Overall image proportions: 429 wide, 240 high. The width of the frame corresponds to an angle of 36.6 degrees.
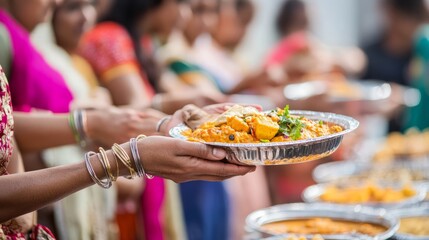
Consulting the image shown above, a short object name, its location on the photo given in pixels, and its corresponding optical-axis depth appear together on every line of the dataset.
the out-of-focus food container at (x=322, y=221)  2.06
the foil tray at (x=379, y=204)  2.53
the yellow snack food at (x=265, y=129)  1.56
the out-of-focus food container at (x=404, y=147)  3.47
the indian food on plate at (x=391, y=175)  3.04
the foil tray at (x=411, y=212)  2.49
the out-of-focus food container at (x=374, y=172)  3.08
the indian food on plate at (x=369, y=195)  2.61
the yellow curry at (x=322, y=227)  2.12
